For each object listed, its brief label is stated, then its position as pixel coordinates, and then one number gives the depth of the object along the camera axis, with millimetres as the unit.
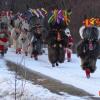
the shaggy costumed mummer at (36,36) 22938
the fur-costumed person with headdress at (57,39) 19953
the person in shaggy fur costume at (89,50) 17062
